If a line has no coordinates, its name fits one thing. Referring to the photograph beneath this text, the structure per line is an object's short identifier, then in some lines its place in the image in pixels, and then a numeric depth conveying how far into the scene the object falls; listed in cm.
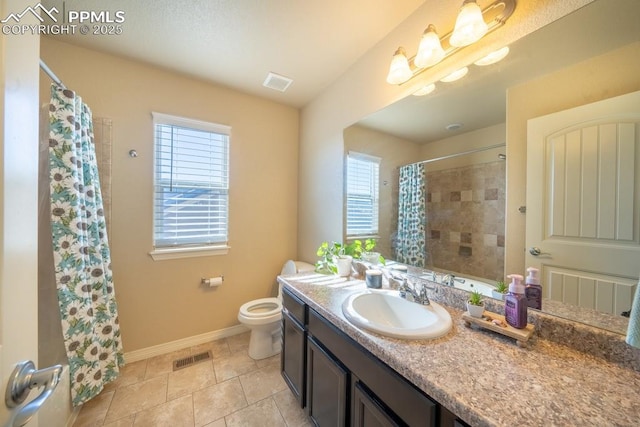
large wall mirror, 78
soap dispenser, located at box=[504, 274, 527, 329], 83
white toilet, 188
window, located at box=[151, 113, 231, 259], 198
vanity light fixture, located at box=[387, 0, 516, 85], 100
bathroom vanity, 54
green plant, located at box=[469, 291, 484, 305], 96
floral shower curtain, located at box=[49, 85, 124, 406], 132
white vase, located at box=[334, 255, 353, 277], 165
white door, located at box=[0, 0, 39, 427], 50
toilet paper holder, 213
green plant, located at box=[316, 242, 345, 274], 173
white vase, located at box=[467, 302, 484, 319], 92
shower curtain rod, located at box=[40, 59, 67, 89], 120
